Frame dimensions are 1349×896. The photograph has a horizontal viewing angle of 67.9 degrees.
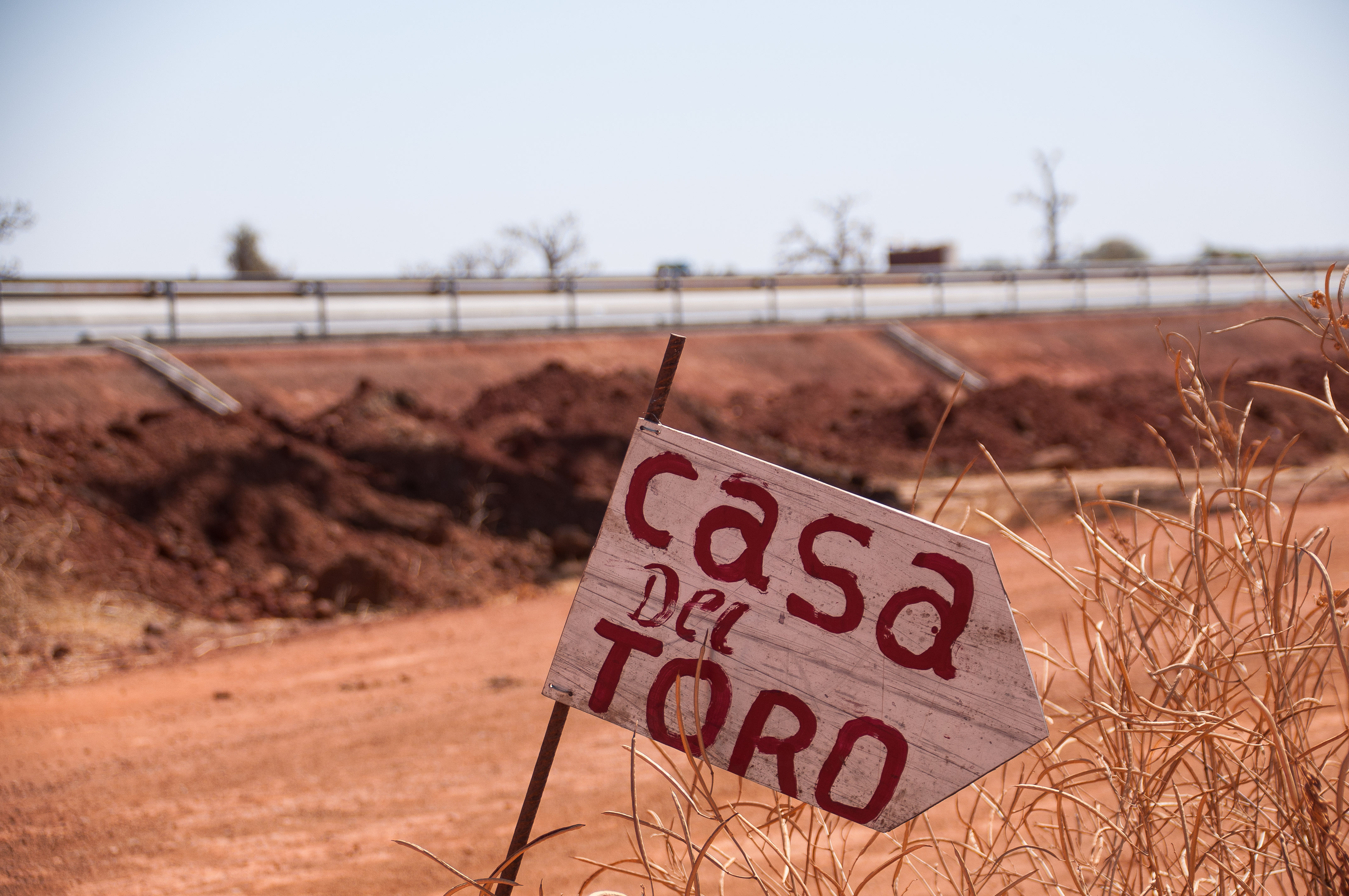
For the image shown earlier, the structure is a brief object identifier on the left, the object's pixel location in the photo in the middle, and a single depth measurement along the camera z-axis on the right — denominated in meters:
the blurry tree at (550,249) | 45.94
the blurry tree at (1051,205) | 55.53
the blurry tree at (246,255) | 54.50
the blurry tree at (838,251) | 50.47
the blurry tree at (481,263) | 46.56
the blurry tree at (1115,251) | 87.38
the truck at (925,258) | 39.88
